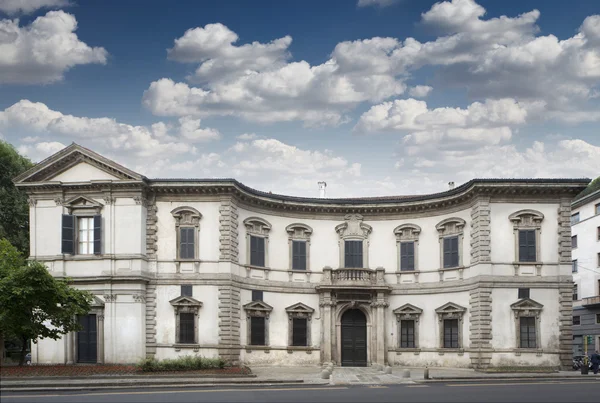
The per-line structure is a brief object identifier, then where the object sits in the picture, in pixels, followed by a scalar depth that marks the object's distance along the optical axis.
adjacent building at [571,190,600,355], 58.09
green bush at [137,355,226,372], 35.19
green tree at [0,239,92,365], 33.16
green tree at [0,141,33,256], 52.09
